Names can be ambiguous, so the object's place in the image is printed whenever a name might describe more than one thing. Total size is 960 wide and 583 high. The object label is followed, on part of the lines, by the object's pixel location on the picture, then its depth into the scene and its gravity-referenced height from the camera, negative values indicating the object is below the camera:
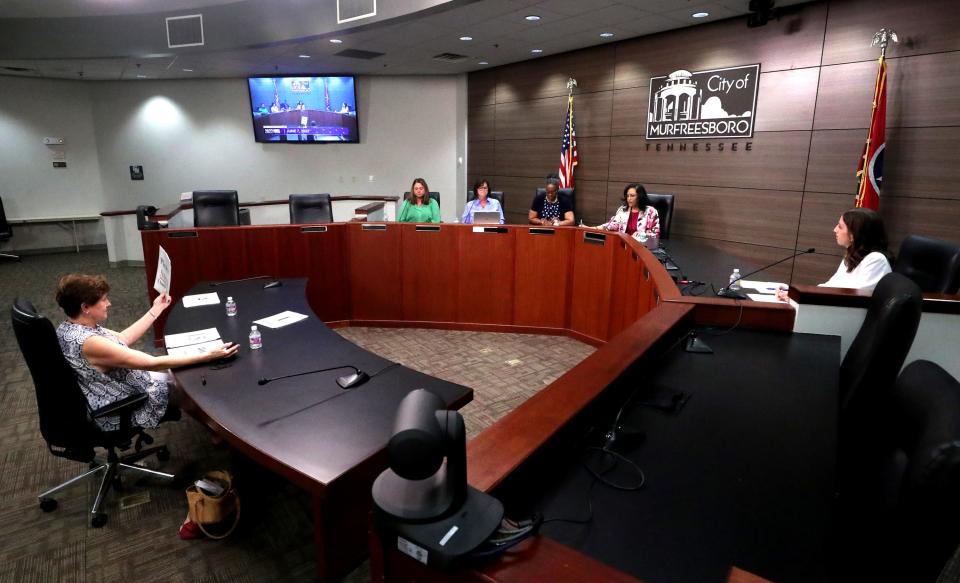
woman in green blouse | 5.23 -0.27
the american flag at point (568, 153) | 6.79 +0.37
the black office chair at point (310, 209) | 5.65 -0.33
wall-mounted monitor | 8.60 +1.14
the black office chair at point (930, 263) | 2.70 -0.42
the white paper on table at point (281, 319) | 2.74 -0.75
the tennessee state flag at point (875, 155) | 4.09 +0.24
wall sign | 5.06 +0.81
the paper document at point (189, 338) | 2.44 -0.76
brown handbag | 2.12 -1.34
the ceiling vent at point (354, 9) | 5.02 +1.64
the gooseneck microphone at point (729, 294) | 2.61 -0.55
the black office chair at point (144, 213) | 5.56 -0.40
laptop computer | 4.68 -0.32
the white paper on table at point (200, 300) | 3.13 -0.74
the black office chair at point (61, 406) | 2.02 -0.94
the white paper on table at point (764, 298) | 2.66 -0.58
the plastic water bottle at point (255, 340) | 2.39 -0.74
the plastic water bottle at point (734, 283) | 2.86 -0.56
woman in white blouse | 2.61 -0.33
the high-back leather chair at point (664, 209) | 5.37 -0.27
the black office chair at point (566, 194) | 6.11 -0.14
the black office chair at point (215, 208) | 5.51 -0.33
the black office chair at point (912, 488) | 0.91 -0.59
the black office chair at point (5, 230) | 7.82 -0.82
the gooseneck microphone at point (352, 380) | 1.98 -0.76
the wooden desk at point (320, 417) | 1.53 -0.80
